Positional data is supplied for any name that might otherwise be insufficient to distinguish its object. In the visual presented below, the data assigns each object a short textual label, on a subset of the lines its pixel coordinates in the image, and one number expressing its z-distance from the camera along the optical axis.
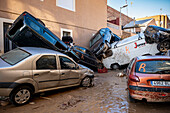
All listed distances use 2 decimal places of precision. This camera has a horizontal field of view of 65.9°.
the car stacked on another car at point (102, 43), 9.67
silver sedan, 3.20
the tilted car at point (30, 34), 5.26
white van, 8.66
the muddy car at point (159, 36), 7.88
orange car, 3.06
